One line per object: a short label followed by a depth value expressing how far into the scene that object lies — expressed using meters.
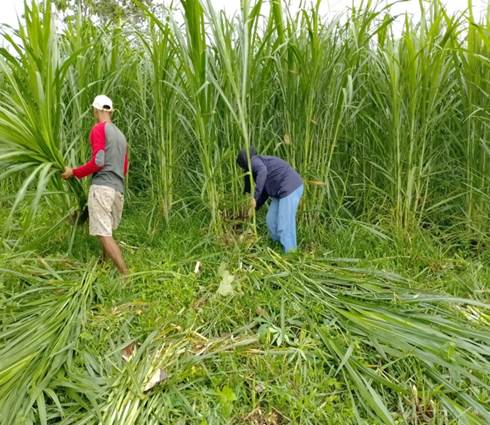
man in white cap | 2.52
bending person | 2.77
